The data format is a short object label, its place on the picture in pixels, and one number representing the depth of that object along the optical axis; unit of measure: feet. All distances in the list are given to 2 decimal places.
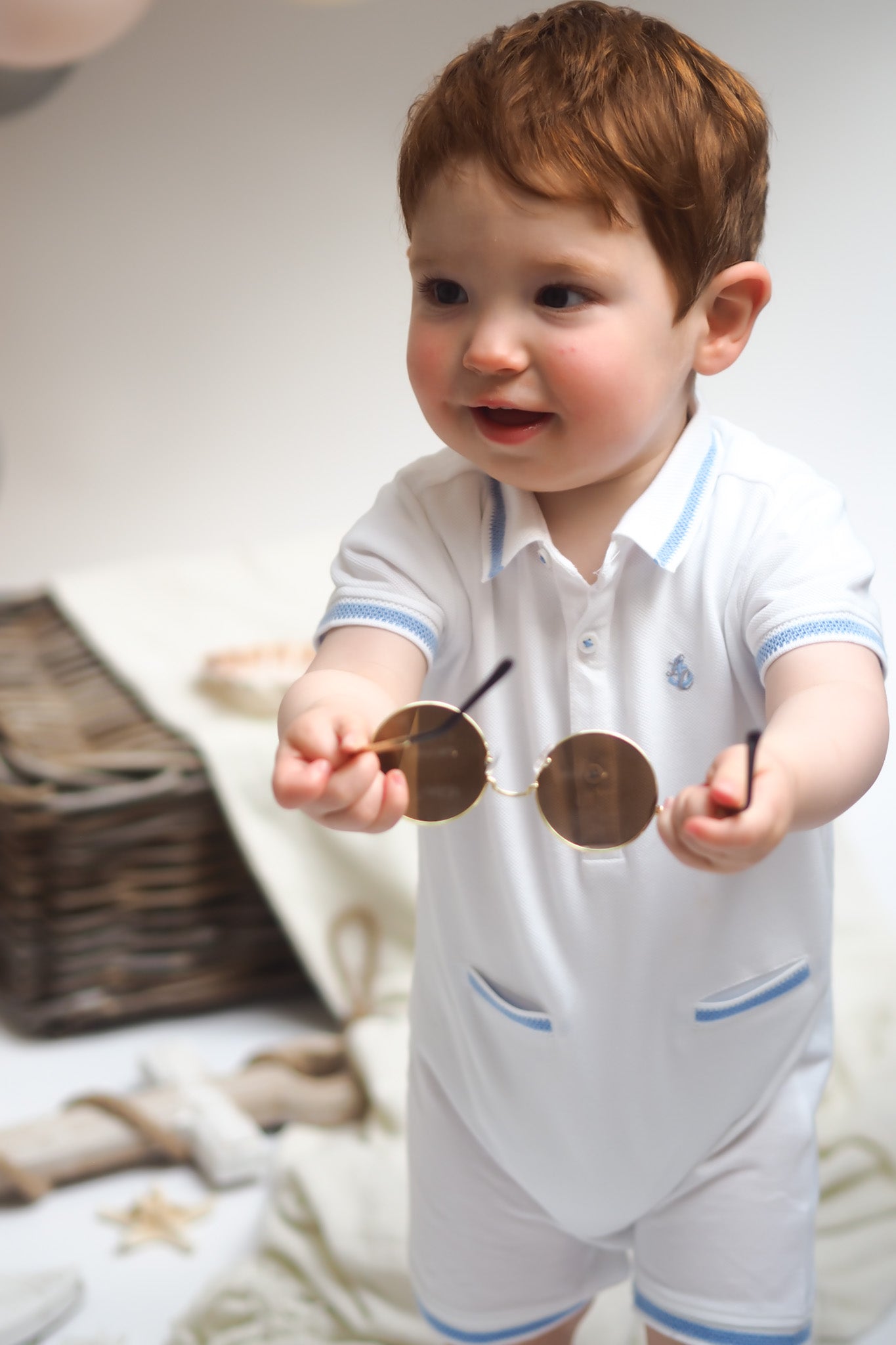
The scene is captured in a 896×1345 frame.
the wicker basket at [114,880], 4.10
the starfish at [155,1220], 3.49
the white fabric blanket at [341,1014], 3.25
